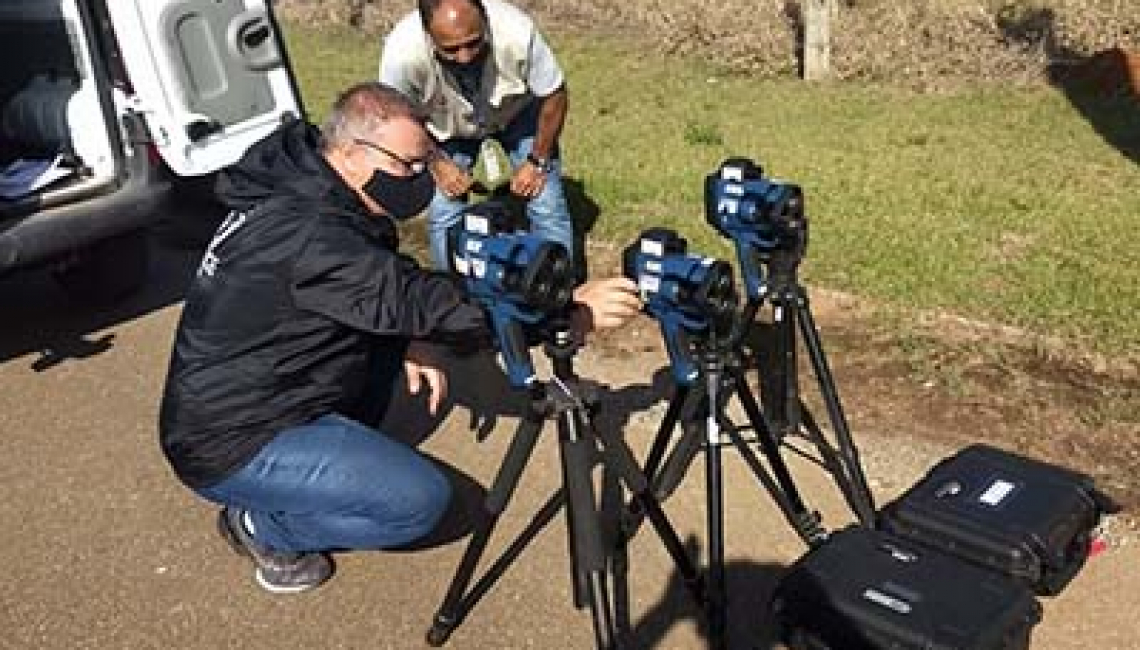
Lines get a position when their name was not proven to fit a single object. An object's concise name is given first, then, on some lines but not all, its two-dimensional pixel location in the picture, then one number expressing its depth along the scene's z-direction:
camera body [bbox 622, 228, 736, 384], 3.04
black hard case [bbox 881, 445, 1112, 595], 3.24
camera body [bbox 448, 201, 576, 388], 2.94
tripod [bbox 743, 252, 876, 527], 3.75
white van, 5.11
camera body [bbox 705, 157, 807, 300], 3.57
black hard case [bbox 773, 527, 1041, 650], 2.87
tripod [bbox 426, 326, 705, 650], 3.10
